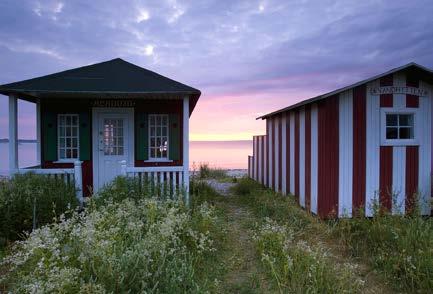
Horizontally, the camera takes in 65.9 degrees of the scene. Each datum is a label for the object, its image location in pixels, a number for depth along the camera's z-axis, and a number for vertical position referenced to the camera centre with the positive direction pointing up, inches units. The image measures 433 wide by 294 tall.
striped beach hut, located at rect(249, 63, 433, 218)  264.5 +0.7
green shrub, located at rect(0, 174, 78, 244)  209.0 -39.1
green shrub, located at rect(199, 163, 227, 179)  648.4 -54.8
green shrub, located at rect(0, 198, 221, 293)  118.0 -45.6
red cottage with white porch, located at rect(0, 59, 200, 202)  321.7 +17.1
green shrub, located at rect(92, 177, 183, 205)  246.7 -35.7
